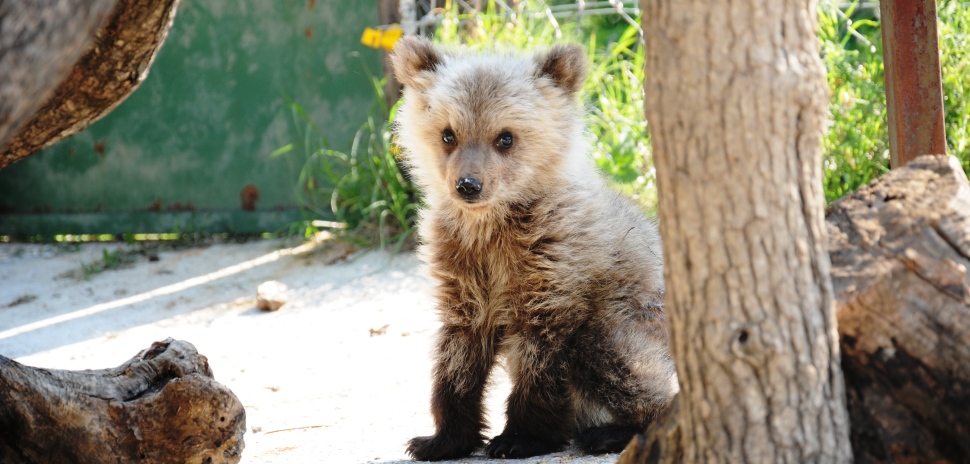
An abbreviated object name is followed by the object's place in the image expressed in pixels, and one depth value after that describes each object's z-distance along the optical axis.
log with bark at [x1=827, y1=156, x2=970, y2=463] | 4.21
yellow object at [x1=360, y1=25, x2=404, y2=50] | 13.62
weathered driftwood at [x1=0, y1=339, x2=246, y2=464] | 5.64
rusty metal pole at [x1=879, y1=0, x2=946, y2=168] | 6.75
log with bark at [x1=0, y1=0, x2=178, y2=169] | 6.59
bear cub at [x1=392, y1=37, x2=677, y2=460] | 6.96
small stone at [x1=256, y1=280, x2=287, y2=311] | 11.98
